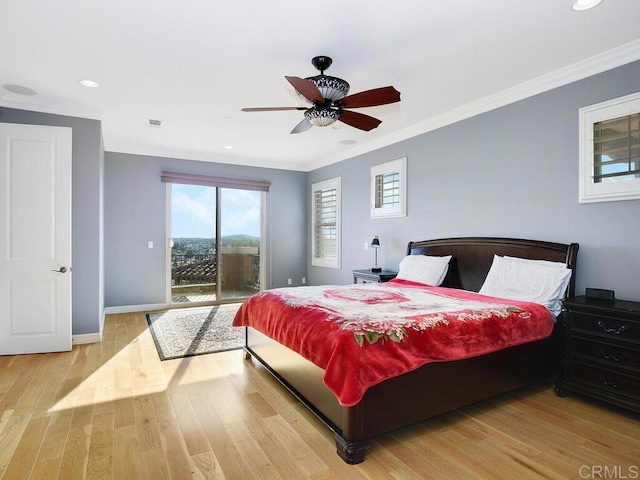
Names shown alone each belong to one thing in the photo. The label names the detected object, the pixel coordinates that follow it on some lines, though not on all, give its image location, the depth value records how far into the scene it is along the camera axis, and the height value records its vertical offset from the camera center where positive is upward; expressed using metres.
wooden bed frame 2.02 -0.98
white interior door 3.66 -0.05
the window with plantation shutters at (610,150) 2.79 +0.71
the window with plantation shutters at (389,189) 4.95 +0.68
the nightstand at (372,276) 4.71 -0.53
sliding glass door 6.31 -0.15
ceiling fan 2.63 +1.05
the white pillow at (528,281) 2.98 -0.38
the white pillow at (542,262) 3.07 -0.22
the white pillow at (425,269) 4.00 -0.37
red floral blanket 1.99 -0.60
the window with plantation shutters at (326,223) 6.39 +0.23
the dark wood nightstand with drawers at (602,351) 2.40 -0.80
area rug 3.88 -1.22
